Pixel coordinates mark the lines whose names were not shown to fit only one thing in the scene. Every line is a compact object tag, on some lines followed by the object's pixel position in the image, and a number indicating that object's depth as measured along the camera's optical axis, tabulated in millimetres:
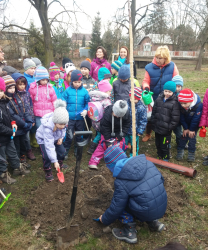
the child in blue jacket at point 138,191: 2234
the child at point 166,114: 4000
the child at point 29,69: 4812
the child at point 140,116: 3980
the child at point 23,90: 3920
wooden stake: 2504
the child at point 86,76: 4977
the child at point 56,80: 5215
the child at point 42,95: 4219
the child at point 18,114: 3670
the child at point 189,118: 3902
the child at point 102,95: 4289
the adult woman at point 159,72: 4348
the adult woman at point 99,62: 5562
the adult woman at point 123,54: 5352
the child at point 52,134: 3068
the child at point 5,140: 3389
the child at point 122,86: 4169
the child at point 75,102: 4277
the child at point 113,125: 3713
